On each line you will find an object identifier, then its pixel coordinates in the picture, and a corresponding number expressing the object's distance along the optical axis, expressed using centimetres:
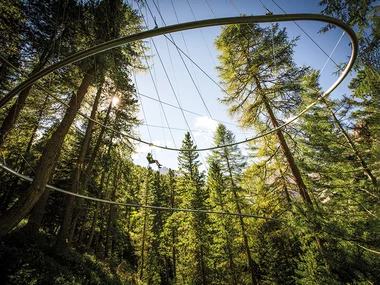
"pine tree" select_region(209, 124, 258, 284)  1659
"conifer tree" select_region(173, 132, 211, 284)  1647
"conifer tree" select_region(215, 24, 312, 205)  796
